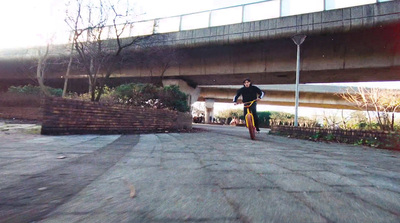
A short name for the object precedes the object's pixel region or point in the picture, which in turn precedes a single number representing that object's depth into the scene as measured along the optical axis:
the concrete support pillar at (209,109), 40.25
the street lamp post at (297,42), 11.33
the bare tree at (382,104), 9.17
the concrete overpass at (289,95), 31.09
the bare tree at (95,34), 9.58
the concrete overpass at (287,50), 11.69
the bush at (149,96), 9.98
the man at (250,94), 6.99
